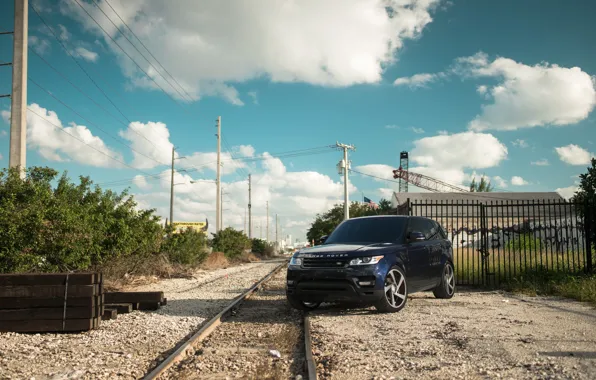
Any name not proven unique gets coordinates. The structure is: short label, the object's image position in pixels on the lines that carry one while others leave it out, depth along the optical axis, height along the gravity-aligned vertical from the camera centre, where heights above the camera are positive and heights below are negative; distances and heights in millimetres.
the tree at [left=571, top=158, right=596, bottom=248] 13438 +966
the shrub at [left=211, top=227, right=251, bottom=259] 41781 -574
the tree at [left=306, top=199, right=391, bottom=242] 74681 +3126
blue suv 8508 -541
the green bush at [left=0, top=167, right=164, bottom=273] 10672 +213
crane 107938 +12291
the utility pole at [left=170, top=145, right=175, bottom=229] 48659 +3615
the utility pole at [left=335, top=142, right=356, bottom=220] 42156 +5626
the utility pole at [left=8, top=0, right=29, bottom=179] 13867 +4149
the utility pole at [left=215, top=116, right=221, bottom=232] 43375 +3380
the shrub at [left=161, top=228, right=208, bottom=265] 23230 -560
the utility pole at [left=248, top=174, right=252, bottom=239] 72450 +3248
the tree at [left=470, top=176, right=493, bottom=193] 101375 +9722
